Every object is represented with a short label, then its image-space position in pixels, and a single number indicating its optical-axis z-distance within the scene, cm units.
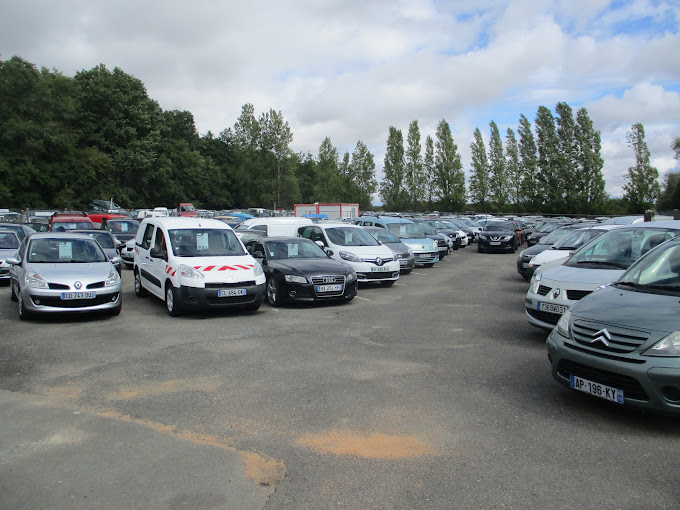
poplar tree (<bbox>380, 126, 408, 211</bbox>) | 7769
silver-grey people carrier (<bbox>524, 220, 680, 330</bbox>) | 795
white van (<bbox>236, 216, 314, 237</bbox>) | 1883
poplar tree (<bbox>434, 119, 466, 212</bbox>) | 7381
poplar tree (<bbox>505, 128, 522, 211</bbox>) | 7350
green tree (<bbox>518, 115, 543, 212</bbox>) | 6725
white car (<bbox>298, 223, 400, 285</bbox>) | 1463
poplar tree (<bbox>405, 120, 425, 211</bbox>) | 7675
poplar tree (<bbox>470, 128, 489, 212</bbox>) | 7550
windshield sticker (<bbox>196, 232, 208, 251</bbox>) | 1146
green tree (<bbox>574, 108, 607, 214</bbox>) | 6219
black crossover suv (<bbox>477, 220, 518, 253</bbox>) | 2886
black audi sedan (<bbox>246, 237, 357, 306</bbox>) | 1159
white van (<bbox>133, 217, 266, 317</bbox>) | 1031
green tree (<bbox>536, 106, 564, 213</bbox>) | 6450
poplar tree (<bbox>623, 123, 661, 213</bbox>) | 6134
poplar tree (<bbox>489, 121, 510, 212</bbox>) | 7431
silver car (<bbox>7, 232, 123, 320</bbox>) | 970
